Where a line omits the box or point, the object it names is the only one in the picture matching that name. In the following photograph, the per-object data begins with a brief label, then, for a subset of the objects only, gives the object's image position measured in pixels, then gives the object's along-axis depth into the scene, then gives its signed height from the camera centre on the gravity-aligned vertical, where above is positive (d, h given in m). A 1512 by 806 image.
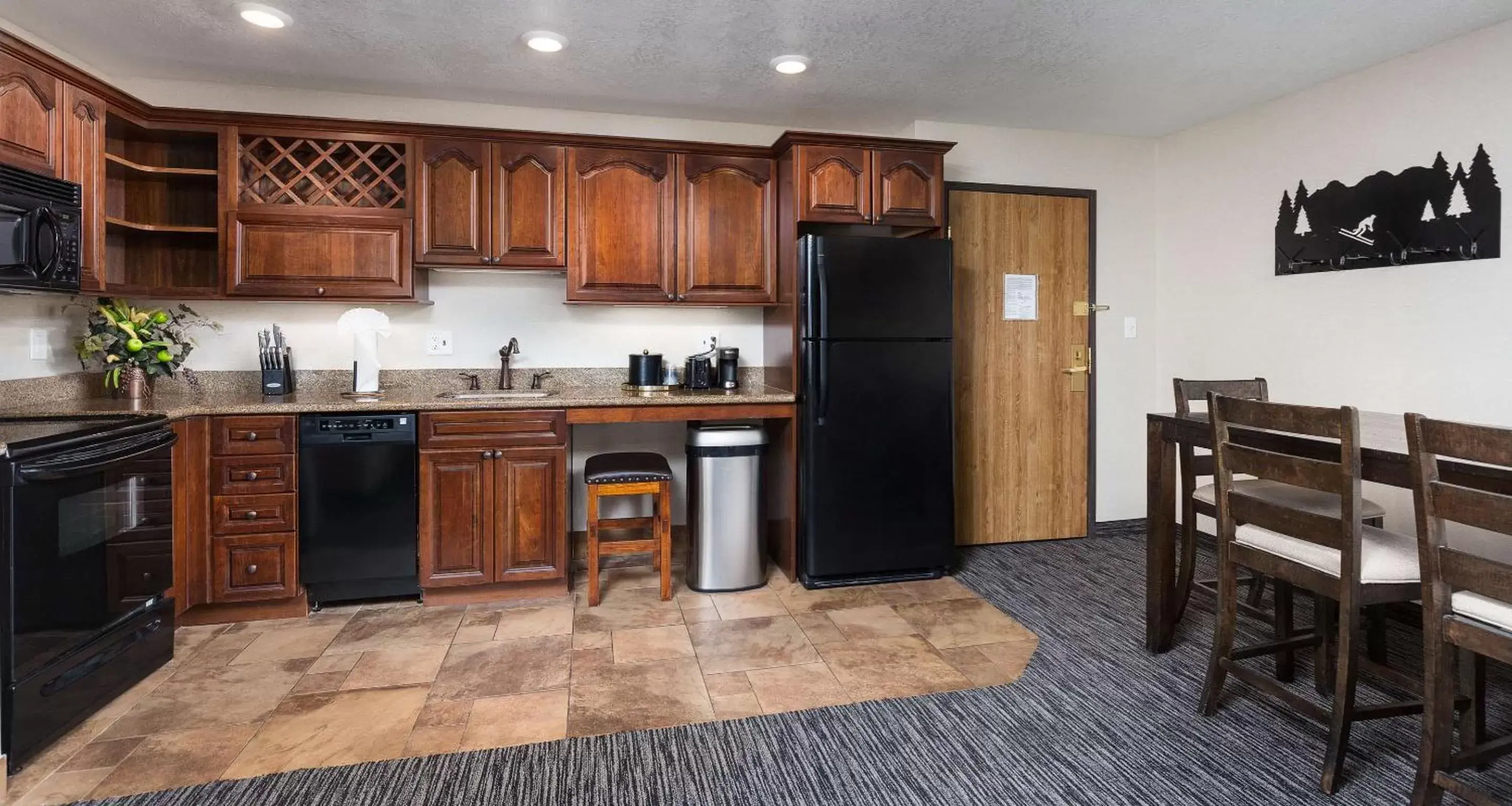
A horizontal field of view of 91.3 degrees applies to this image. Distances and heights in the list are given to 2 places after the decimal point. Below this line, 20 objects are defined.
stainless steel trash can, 3.27 -0.50
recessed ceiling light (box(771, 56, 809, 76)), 3.03 +1.36
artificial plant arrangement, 2.95 +0.20
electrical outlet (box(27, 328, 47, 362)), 2.77 +0.19
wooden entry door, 3.94 +0.09
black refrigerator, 3.25 -0.07
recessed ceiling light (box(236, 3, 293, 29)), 2.56 +1.33
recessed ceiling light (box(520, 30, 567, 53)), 2.78 +1.34
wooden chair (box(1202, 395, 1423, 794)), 1.78 -0.40
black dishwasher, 2.95 -0.43
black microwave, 2.22 +0.51
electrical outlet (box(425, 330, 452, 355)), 3.60 +0.24
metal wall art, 2.75 +0.70
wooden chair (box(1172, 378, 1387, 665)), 2.32 -0.36
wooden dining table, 2.06 -0.28
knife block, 3.25 +0.05
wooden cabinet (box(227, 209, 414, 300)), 3.13 +0.59
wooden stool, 3.11 -0.42
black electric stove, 1.93 -0.51
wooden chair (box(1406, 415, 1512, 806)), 1.49 -0.40
